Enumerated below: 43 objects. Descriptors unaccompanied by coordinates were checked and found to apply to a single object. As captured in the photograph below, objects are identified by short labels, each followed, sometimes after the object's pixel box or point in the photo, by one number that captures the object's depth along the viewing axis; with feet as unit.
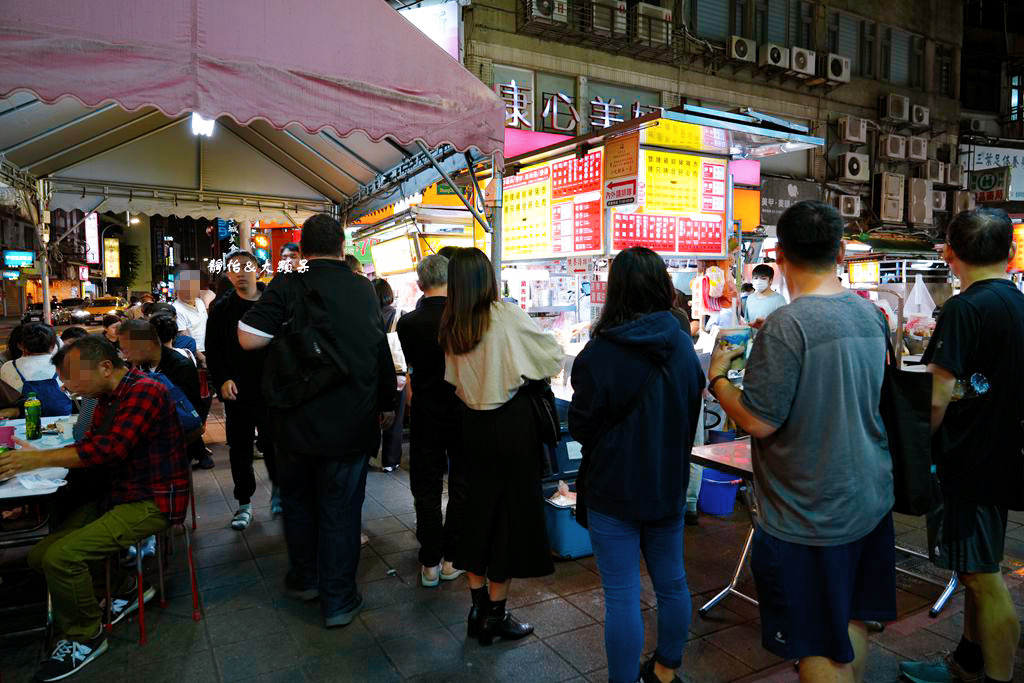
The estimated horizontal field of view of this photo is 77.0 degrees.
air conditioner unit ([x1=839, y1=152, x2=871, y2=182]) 60.95
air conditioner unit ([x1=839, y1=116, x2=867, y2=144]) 60.18
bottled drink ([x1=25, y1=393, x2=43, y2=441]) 13.52
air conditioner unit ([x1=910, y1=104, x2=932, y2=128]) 64.69
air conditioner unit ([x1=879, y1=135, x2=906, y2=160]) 62.80
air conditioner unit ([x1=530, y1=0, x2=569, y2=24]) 45.32
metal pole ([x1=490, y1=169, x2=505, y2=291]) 17.80
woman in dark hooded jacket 9.05
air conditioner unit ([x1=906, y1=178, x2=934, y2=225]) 65.10
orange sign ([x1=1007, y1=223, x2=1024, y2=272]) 39.24
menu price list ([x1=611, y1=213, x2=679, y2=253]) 20.33
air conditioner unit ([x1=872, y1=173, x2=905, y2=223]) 62.28
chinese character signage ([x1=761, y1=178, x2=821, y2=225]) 57.31
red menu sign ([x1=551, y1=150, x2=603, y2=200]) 20.25
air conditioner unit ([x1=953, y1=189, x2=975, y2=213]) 69.77
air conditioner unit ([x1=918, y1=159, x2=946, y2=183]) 66.54
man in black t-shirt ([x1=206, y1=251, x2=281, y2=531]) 16.58
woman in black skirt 11.34
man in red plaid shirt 10.70
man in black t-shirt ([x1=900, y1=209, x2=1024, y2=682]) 9.67
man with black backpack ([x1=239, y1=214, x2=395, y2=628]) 11.84
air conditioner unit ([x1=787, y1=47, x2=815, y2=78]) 56.13
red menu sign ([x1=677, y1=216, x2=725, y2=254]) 21.52
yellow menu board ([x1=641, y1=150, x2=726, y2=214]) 20.13
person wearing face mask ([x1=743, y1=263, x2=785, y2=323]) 22.91
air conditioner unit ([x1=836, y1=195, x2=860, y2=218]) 61.11
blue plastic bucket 18.45
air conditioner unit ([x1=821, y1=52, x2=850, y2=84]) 57.98
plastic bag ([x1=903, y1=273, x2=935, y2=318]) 24.76
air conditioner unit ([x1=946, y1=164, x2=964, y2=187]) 68.80
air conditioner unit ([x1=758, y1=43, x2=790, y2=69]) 54.65
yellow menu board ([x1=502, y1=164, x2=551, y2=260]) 22.80
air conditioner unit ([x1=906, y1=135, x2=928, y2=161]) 64.64
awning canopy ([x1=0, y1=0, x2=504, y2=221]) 11.25
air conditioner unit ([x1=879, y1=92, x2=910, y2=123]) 62.39
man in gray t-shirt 7.36
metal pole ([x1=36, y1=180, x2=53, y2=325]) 22.52
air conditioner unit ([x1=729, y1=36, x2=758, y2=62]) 53.52
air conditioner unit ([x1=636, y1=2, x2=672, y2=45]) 49.65
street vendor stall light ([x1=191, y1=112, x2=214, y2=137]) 22.90
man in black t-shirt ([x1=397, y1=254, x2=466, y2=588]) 13.33
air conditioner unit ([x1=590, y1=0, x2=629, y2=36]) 48.08
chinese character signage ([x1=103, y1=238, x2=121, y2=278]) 142.51
